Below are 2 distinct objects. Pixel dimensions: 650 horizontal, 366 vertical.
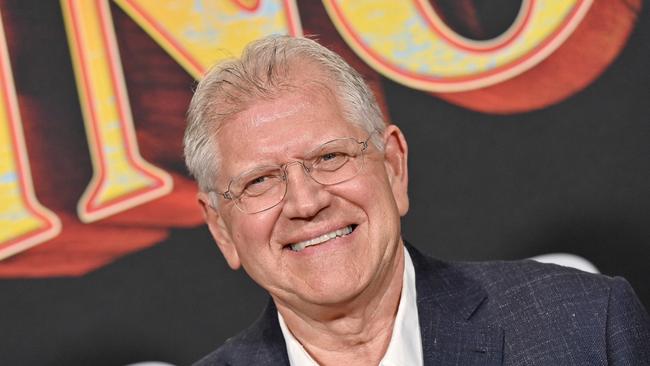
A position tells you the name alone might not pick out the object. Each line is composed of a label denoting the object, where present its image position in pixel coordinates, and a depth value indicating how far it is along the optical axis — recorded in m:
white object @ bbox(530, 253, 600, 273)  5.62
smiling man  4.00
